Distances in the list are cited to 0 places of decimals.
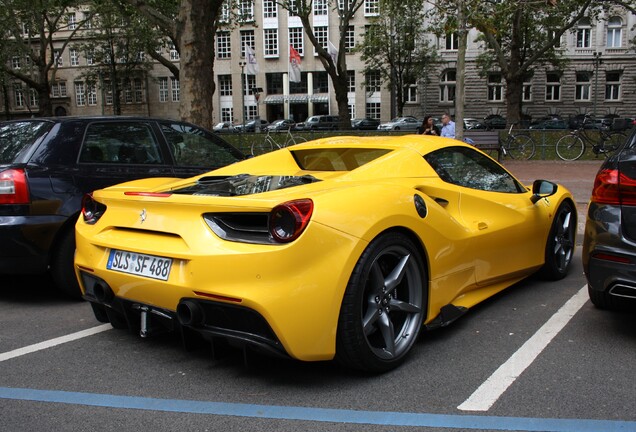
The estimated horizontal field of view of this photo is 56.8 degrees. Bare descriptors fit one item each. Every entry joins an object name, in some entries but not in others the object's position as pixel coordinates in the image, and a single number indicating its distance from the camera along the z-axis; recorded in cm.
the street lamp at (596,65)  5168
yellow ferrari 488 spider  296
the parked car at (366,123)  4922
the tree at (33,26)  3250
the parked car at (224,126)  5325
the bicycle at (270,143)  1945
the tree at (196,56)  1287
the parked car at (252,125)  4422
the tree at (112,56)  4591
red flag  4388
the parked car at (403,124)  4612
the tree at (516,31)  1447
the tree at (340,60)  2620
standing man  1515
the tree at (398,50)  4538
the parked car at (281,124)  4822
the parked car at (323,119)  5212
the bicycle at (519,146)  1923
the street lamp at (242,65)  5694
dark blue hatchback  465
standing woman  1390
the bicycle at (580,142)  1850
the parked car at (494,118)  4553
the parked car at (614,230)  364
